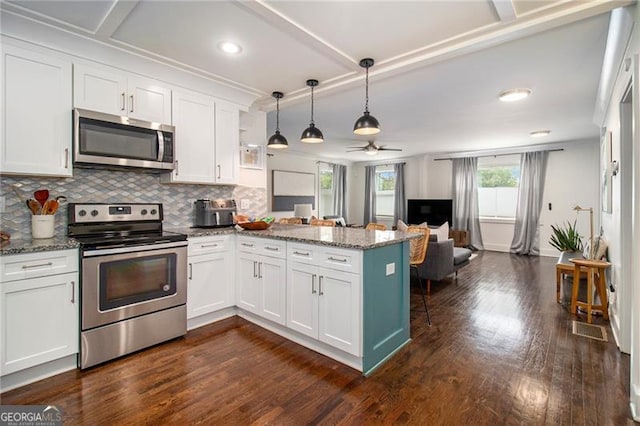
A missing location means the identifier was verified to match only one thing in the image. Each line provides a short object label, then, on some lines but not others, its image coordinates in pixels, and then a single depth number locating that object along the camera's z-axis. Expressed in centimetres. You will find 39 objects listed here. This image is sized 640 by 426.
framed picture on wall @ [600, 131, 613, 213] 323
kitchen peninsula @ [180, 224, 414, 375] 220
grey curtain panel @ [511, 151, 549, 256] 684
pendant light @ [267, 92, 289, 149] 351
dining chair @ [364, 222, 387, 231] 400
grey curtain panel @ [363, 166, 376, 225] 966
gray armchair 412
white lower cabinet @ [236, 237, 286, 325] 273
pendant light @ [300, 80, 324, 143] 327
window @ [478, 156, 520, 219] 738
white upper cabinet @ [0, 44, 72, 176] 222
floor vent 279
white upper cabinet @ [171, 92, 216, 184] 313
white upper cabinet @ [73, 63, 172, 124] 254
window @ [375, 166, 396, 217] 944
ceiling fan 638
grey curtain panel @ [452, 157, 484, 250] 773
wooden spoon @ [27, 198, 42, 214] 239
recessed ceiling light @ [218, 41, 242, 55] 253
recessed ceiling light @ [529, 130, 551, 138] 558
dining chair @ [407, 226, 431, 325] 362
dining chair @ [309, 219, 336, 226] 433
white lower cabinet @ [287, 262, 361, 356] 220
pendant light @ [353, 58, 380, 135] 276
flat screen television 791
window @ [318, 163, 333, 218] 913
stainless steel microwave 249
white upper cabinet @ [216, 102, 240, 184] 346
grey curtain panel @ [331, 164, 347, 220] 943
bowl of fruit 321
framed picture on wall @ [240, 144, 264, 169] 396
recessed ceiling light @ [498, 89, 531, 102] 350
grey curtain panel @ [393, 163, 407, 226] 896
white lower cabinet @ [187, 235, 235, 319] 290
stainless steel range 226
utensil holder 239
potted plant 453
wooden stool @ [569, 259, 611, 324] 310
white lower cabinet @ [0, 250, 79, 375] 196
